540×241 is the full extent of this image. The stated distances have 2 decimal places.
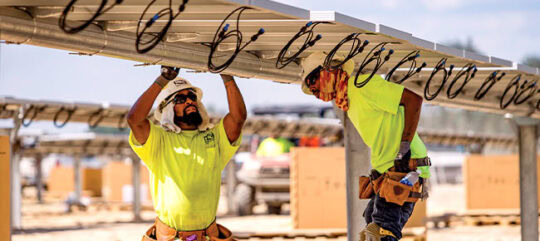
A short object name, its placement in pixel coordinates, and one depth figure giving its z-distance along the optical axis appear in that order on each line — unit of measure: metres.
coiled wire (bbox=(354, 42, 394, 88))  11.19
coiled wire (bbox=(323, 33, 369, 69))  10.38
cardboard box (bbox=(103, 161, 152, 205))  63.31
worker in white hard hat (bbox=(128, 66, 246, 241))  10.04
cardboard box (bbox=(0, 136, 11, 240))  12.13
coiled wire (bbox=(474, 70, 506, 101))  14.18
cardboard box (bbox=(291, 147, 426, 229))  28.49
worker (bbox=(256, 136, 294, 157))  41.02
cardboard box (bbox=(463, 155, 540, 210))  38.30
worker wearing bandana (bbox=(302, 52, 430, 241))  9.36
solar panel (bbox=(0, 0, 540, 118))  9.09
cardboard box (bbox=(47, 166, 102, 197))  69.63
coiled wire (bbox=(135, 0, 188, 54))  8.83
